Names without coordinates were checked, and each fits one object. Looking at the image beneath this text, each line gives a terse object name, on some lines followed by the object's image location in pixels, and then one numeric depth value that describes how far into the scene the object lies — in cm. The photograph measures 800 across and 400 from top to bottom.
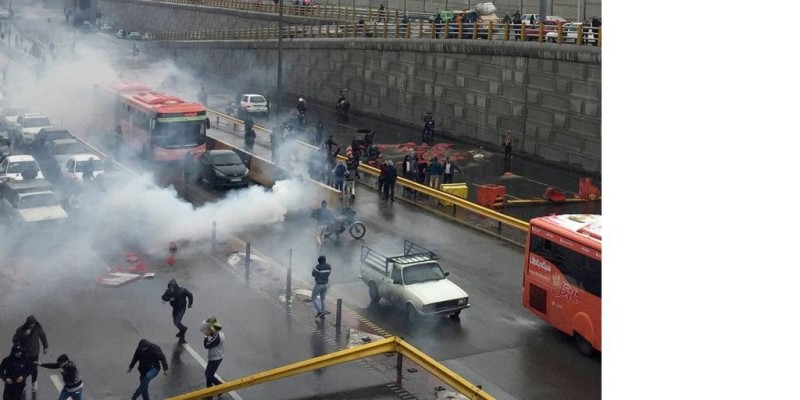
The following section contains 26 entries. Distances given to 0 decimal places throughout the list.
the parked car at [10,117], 4241
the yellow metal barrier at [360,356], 1420
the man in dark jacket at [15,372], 1387
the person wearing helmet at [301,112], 4450
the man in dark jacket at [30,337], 1444
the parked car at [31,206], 2438
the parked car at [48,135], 3546
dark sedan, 3141
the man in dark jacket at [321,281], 1836
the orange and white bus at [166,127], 3409
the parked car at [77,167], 3089
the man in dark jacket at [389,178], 3014
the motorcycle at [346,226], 2527
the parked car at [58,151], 3366
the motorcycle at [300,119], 4447
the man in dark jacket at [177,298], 1716
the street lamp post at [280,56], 3936
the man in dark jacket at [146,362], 1413
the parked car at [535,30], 3906
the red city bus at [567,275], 1673
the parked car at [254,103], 5116
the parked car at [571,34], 3625
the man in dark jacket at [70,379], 1328
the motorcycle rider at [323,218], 2439
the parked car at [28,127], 3959
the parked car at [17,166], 3014
